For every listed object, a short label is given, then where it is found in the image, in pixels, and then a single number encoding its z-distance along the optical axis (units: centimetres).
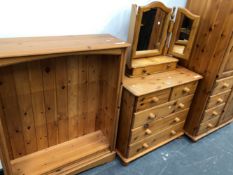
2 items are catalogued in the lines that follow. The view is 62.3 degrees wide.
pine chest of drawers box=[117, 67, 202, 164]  152
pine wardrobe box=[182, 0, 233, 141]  163
